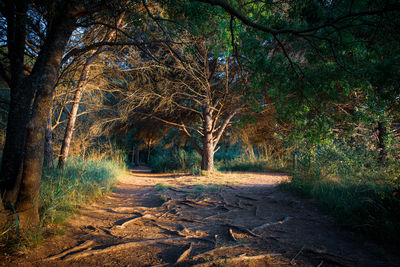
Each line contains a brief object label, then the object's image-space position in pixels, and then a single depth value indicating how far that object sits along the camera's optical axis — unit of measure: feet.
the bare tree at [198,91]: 27.68
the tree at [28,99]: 8.73
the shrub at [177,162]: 41.93
